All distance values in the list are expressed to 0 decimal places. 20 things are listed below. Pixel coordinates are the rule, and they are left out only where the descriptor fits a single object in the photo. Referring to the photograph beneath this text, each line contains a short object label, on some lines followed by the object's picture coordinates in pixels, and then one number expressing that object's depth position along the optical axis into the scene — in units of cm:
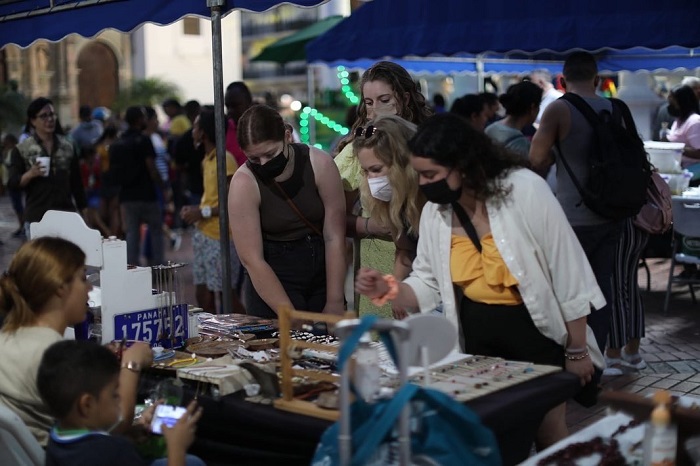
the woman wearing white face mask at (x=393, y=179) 369
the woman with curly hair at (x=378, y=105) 437
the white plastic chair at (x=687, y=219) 708
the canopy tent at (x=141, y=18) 457
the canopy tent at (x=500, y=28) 741
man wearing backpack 514
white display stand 341
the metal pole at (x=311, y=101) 1224
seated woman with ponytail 288
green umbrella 1188
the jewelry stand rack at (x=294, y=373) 269
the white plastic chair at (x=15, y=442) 265
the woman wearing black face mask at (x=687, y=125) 855
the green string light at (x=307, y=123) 1412
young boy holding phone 256
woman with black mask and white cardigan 303
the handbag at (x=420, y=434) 223
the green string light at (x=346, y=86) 1349
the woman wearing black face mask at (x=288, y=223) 405
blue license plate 345
